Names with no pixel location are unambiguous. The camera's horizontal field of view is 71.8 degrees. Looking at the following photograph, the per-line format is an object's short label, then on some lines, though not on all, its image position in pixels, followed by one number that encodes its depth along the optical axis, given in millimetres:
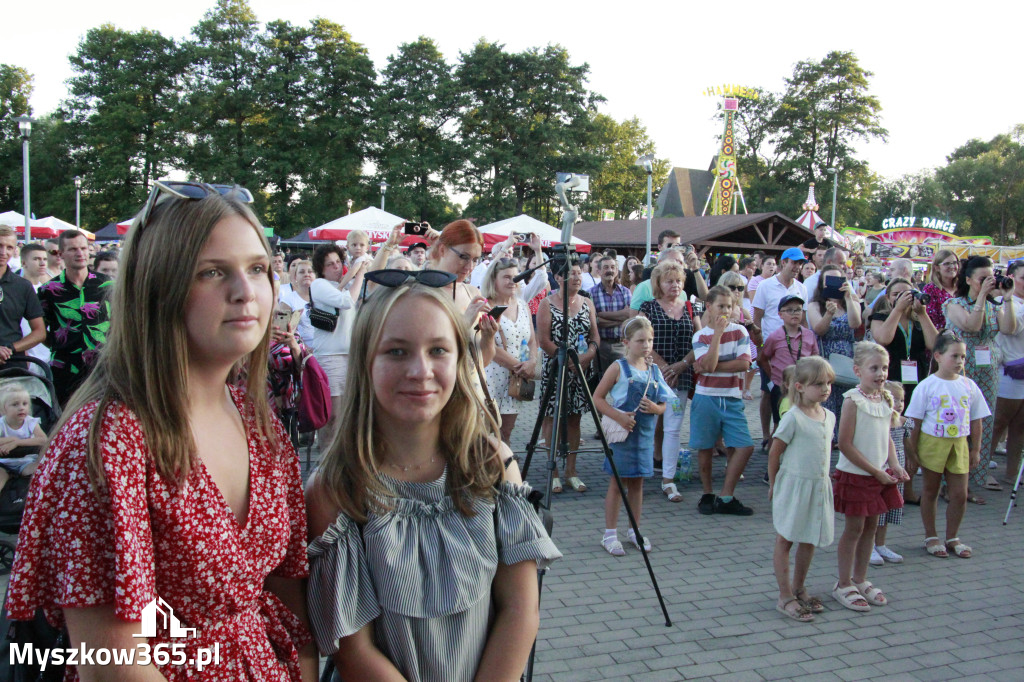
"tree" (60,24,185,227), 34906
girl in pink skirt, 4203
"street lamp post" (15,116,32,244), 16198
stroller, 4270
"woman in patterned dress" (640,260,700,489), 6270
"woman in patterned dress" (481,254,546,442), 5629
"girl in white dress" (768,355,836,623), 4047
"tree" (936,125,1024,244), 58844
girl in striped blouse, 1657
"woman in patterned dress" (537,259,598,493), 6406
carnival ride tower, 45331
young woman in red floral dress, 1169
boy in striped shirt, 5727
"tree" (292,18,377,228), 36312
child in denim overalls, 4871
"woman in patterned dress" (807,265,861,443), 6602
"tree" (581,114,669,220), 47844
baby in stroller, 4344
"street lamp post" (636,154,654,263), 15502
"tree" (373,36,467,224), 37188
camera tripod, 3902
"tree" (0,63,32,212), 40969
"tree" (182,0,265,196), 34938
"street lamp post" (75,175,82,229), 34406
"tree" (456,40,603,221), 38375
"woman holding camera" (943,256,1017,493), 6352
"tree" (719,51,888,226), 50875
